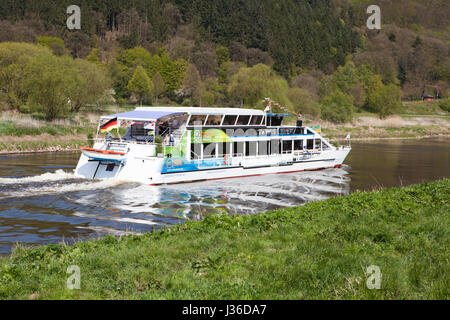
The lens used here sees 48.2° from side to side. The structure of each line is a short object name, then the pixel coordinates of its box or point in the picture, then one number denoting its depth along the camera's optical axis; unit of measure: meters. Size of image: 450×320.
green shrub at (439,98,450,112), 145.11
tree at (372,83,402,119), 111.62
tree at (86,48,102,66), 127.98
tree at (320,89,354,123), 91.88
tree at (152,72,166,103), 103.10
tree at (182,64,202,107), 107.12
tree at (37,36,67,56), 119.69
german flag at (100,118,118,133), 31.05
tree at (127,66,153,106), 92.69
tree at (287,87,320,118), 92.64
